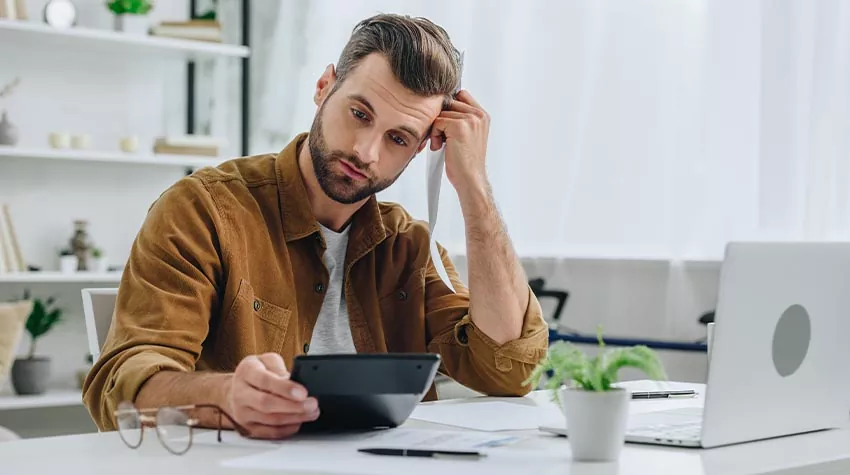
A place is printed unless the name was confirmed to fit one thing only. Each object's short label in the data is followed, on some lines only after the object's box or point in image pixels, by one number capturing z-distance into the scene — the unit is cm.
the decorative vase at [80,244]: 396
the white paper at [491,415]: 140
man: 158
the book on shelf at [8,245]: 377
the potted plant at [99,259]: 396
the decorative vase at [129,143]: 402
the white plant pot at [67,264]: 390
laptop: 115
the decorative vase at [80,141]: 393
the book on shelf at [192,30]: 414
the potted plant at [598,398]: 110
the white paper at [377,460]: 106
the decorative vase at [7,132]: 376
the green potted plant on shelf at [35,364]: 378
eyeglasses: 112
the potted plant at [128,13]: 403
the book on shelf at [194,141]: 410
